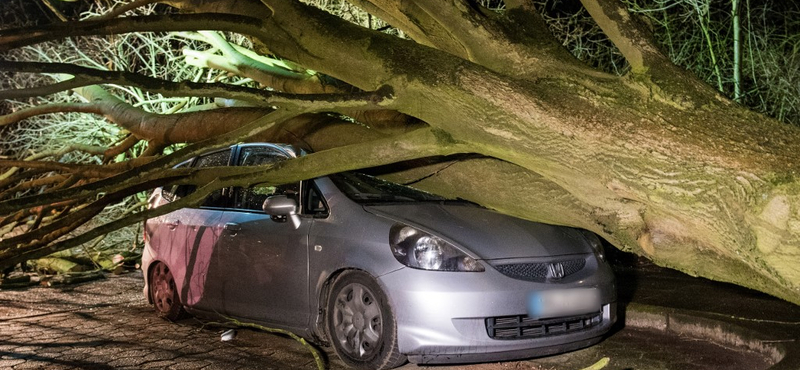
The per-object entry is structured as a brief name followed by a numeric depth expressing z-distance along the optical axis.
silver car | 4.75
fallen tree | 3.51
